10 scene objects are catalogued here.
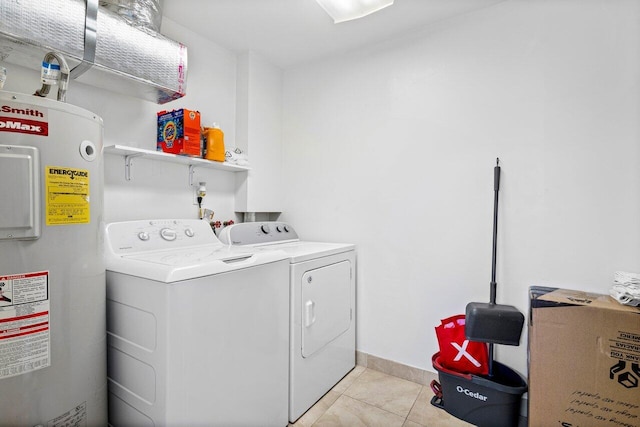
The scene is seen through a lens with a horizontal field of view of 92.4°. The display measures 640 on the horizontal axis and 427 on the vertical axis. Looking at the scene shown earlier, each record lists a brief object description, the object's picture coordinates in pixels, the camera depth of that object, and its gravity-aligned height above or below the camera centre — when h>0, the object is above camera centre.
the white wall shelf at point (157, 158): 1.76 +0.28
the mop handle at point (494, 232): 1.79 -0.16
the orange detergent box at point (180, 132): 1.94 +0.44
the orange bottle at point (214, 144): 2.14 +0.40
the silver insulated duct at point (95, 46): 1.25 +0.71
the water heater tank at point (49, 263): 0.99 -0.23
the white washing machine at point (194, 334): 1.16 -0.57
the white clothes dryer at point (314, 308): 1.73 -0.66
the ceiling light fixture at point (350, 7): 1.82 +1.20
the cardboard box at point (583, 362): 1.32 -0.70
